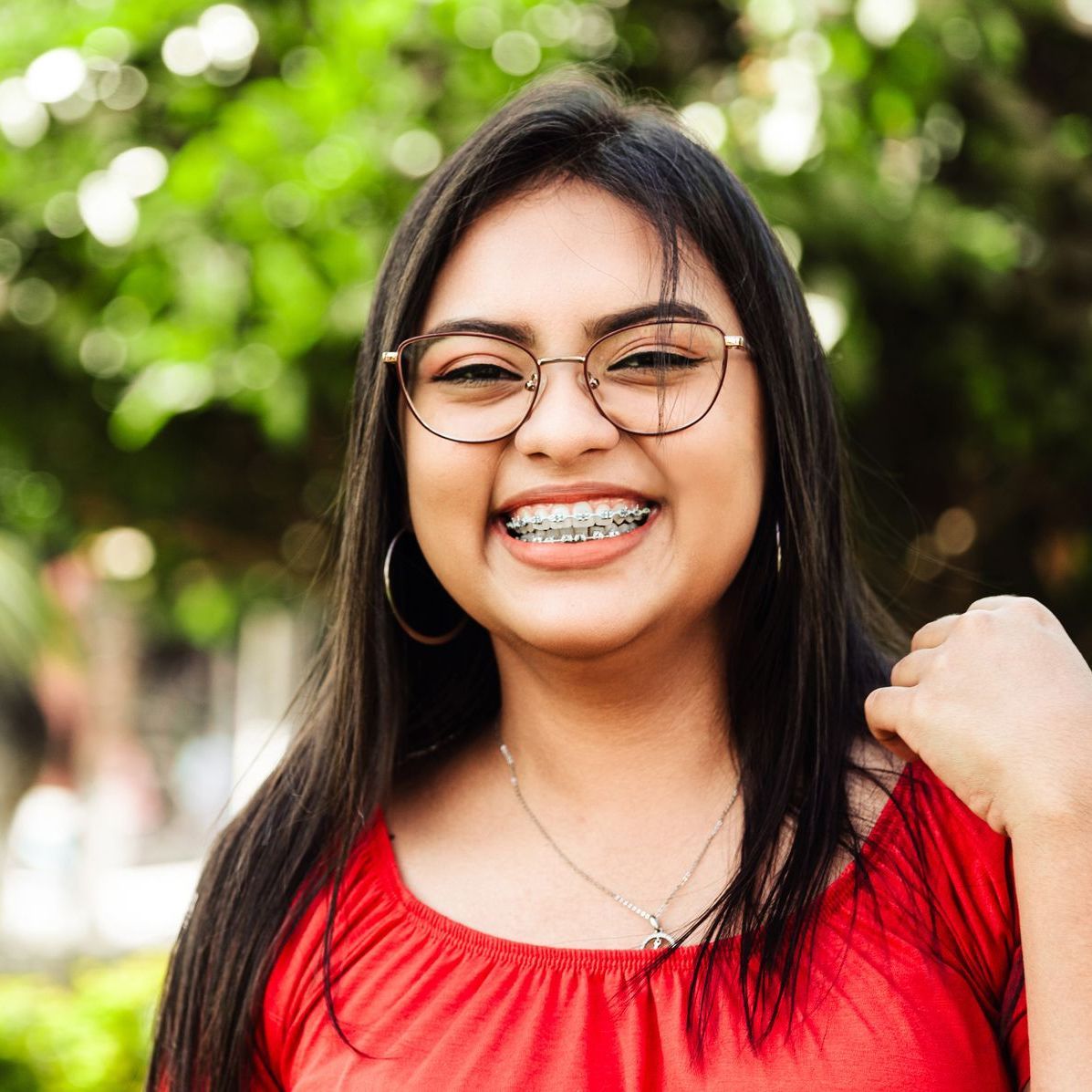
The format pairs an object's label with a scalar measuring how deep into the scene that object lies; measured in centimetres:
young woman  97
